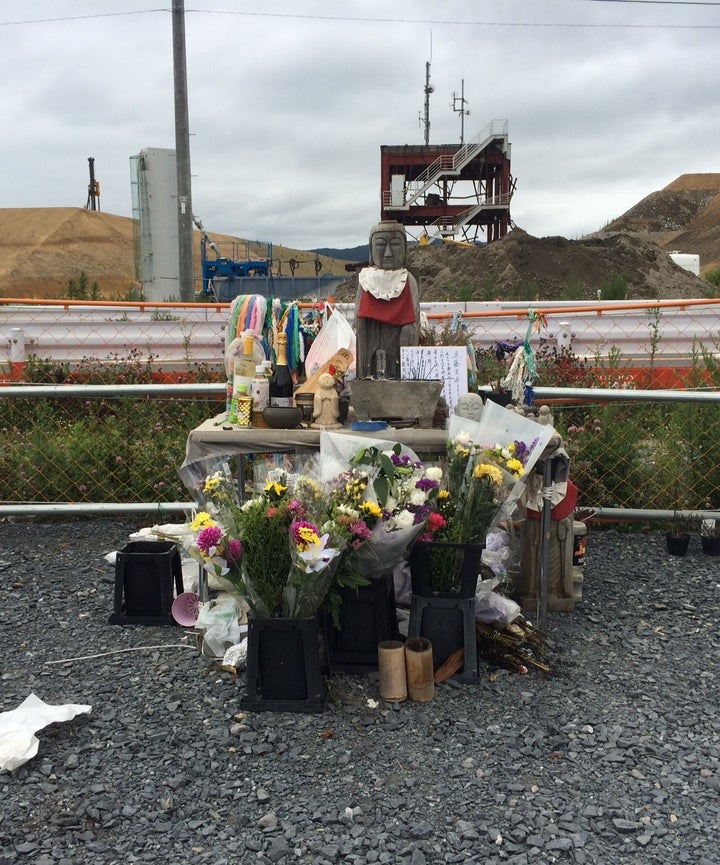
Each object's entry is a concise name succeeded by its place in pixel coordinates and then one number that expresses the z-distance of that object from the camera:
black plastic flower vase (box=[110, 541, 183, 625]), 3.89
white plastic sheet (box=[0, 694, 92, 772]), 2.66
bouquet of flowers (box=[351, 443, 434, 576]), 3.06
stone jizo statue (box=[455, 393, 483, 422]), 3.83
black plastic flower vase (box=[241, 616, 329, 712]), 2.99
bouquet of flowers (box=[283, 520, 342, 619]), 2.82
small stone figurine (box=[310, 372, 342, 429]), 3.87
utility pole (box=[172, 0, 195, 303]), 10.58
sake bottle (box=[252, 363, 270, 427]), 3.92
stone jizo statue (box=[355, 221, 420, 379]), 4.47
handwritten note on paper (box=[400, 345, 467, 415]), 4.26
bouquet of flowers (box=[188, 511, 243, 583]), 2.96
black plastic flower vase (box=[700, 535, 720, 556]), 4.75
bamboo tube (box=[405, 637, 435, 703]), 3.05
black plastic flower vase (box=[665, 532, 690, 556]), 4.75
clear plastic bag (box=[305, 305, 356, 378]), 4.28
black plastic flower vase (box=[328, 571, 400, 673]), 3.27
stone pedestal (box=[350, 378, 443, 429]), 3.84
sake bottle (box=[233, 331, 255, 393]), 4.04
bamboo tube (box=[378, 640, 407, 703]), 3.05
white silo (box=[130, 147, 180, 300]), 14.12
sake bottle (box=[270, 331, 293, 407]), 4.03
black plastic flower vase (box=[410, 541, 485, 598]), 3.21
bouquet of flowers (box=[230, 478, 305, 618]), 3.02
